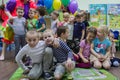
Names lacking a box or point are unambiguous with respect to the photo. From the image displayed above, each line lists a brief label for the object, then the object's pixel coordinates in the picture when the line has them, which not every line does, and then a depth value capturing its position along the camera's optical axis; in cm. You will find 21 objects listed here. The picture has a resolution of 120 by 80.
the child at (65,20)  411
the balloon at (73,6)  448
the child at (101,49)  344
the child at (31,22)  390
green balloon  450
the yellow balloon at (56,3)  434
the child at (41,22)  383
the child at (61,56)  267
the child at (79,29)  412
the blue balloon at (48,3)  433
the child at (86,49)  349
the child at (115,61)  357
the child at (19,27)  384
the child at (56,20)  425
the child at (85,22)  436
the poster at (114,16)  526
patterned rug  284
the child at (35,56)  271
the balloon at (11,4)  397
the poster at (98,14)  519
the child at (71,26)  417
